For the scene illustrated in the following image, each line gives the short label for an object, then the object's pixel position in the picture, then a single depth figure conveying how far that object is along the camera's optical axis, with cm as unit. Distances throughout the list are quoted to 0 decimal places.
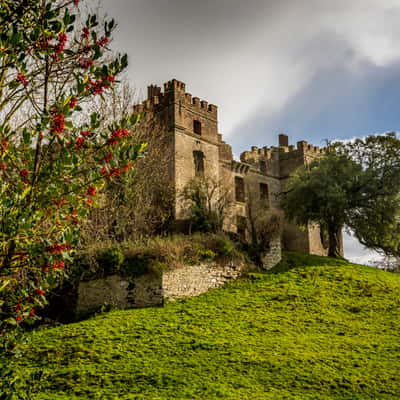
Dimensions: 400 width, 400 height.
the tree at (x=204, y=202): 2202
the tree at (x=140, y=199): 1880
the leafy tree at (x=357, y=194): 2494
